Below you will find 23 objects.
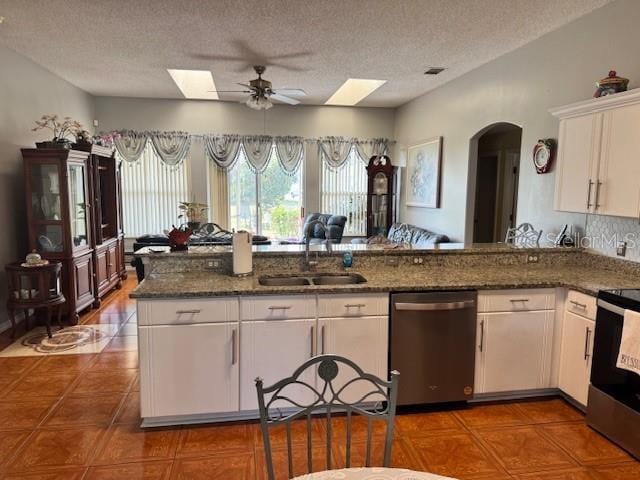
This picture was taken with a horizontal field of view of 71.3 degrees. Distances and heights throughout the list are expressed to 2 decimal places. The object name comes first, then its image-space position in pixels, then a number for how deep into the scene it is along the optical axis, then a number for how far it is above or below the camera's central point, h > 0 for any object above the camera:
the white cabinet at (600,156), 2.72 +0.27
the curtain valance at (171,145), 7.25 +0.74
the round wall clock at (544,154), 3.95 +0.38
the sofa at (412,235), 5.84 -0.57
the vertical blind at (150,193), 7.35 -0.04
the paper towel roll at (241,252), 3.06 -0.41
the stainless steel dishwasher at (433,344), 2.85 -0.97
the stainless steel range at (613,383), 2.45 -1.08
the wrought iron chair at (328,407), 1.40 -0.70
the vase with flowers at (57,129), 4.65 +0.70
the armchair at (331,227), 6.97 -0.53
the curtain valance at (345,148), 7.76 +0.80
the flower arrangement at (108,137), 6.76 +0.80
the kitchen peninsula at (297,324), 2.68 -0.82
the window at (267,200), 7.73 -0.13
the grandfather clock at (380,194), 7.38 +0.00
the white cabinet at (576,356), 2.82 -1.04
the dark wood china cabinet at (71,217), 4.55 -0.30
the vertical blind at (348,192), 7.93 +0.02
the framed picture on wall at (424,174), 6.19 +0.30
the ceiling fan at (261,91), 4.94 +1.14
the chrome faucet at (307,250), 3.26 -0.43
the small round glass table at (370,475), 1.23 -0.78
